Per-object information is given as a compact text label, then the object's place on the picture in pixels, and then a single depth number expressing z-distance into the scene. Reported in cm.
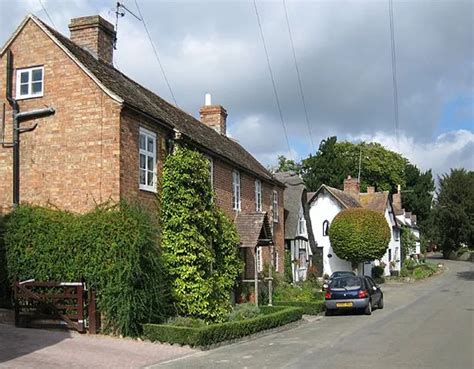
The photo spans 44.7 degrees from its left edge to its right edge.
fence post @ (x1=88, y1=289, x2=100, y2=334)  1510
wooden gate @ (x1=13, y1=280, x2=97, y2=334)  1513
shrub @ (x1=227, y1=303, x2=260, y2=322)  1875
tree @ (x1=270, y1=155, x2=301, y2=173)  8294
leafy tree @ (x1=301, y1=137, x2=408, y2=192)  7950
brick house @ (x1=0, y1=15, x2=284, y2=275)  1644
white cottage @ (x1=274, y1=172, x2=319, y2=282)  3853
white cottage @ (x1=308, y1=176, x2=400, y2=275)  4768
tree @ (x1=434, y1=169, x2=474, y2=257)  6400
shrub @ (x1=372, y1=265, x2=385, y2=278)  4941
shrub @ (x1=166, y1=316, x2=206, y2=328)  1578
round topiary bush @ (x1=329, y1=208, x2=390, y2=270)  4103
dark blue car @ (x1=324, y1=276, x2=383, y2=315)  2327
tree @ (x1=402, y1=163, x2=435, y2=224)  9050
